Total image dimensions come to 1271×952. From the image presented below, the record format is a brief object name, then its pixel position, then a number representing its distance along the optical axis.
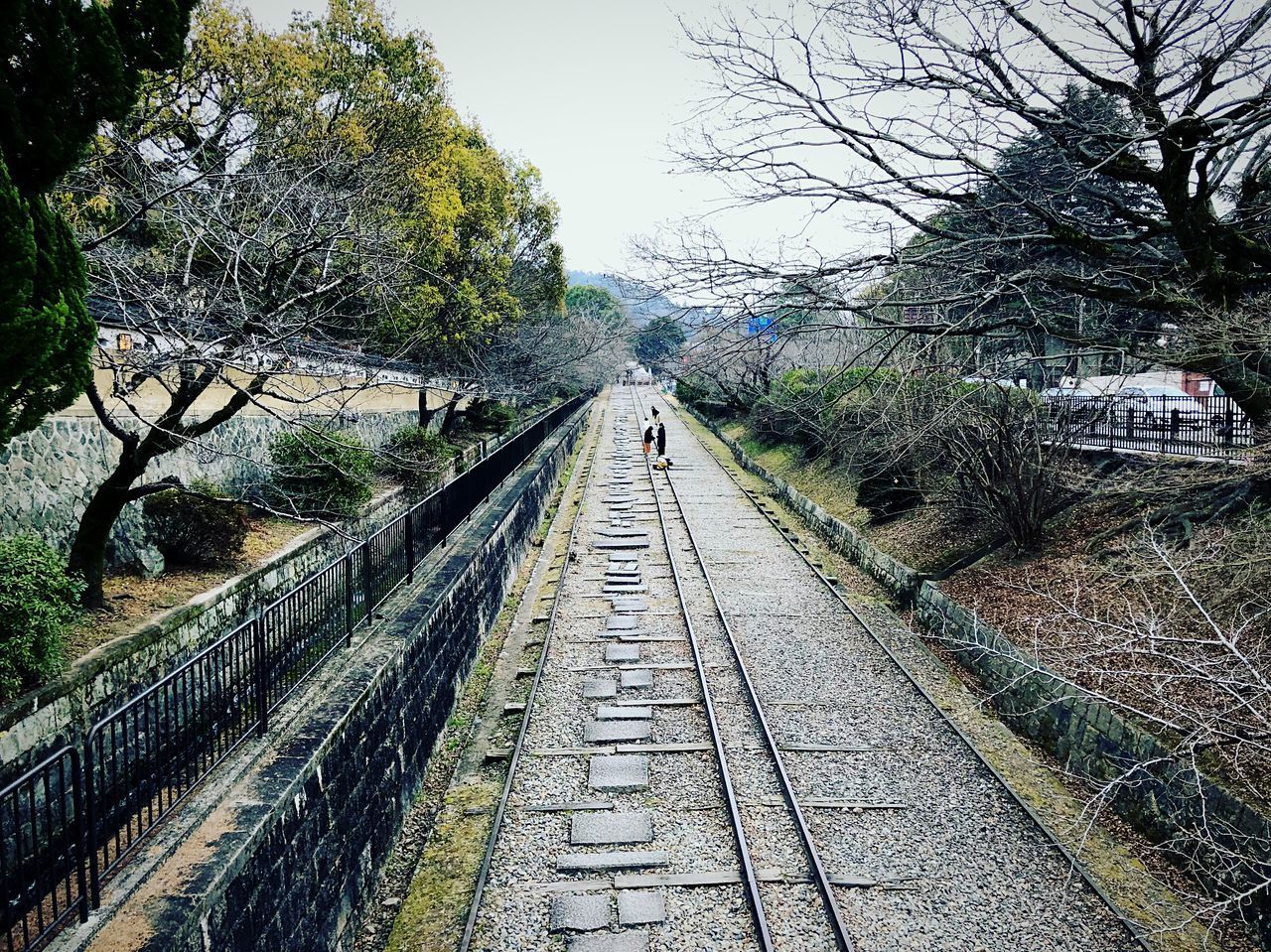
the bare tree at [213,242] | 7.79
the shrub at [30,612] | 6.16
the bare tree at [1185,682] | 5.88
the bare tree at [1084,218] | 7.62
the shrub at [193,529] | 10.12
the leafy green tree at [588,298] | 104.56
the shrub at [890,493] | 17.27
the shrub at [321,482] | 13.37
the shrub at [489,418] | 34.00
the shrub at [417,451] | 18.03
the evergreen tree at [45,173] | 4.20
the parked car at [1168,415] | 13.87
